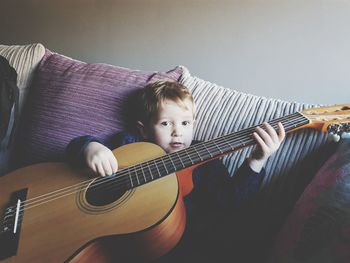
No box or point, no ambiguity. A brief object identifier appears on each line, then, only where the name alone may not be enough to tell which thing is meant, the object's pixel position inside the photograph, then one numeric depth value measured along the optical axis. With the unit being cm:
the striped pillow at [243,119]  90
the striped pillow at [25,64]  129
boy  87
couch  90
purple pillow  108
